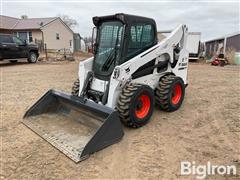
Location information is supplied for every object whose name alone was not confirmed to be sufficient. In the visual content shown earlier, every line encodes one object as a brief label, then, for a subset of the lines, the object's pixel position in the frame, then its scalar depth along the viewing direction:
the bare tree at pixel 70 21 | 40.11
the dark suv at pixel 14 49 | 10.56
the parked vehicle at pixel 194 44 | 17.11
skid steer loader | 2.88
